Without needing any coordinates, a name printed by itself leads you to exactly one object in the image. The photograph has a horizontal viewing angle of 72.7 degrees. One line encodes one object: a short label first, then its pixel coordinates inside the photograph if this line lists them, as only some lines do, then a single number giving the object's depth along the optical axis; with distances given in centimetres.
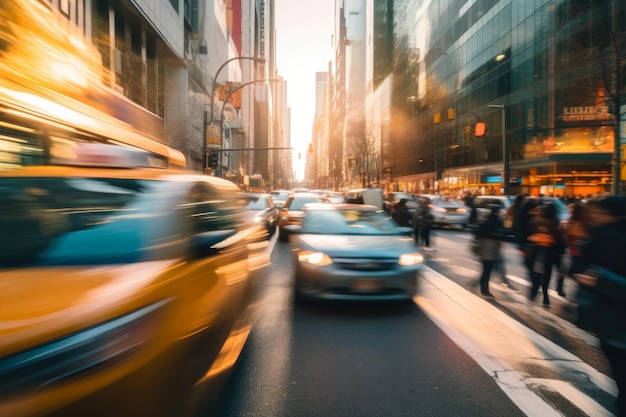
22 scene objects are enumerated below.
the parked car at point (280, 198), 2388
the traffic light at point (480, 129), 2183
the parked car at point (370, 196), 2430
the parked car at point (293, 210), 1545
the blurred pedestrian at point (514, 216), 923
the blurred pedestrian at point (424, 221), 1356
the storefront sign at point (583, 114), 3278
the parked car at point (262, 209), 1474
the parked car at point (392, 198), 2304
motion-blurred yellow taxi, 180
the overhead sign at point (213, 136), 2750
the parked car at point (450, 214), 1981
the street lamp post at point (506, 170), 2811
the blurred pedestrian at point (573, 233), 580
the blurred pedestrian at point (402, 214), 1374
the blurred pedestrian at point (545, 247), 661
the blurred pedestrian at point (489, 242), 696
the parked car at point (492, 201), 1706
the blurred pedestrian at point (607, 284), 276
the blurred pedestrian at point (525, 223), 729
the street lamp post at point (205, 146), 2156
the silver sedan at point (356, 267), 571
